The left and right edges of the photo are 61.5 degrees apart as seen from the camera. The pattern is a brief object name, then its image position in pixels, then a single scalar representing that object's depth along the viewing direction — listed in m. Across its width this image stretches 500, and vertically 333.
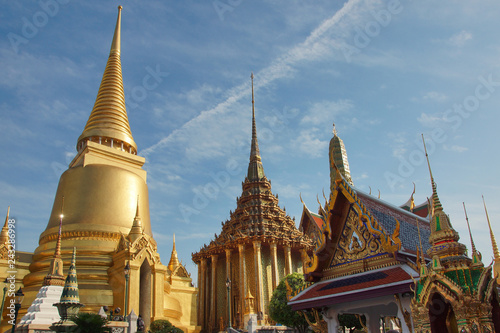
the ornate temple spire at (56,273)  18.61
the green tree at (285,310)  21.11
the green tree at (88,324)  10.21
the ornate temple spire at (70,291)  11.56
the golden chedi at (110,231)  23.52
